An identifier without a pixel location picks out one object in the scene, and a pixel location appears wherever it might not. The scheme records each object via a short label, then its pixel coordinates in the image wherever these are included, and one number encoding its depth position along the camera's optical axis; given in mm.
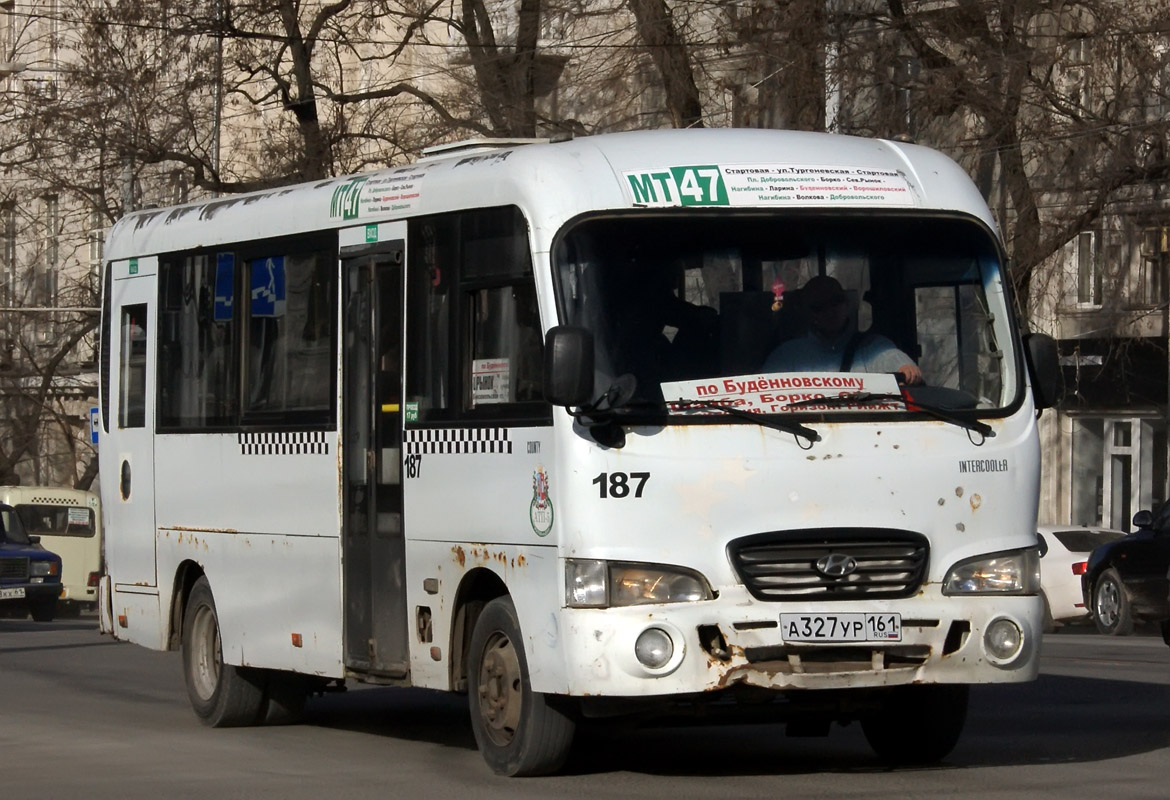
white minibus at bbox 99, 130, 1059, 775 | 14500
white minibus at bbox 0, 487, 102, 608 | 66468
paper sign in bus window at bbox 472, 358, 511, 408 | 15731
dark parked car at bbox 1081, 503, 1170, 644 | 38157
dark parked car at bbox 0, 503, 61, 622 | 56227
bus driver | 15054
